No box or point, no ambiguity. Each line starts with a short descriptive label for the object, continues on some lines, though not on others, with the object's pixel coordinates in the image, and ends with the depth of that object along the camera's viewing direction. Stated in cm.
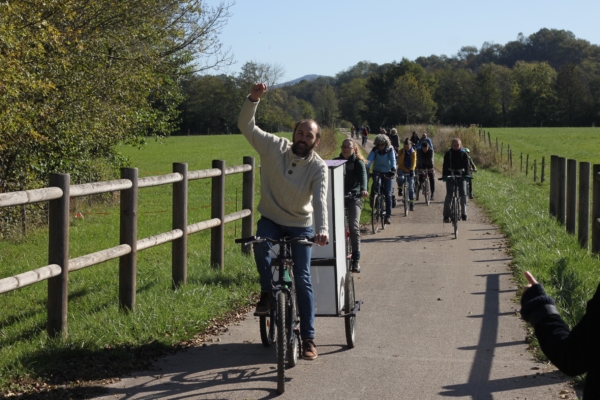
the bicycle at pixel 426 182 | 2270
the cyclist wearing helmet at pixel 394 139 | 2728
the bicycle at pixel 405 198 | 1994
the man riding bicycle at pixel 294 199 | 661
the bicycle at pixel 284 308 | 591
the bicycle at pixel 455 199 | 1572
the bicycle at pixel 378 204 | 1689
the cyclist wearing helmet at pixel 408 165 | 2091
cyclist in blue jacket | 1692
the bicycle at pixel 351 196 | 1183
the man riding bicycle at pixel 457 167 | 1672
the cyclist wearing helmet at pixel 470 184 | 1759
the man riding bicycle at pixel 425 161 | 2238
